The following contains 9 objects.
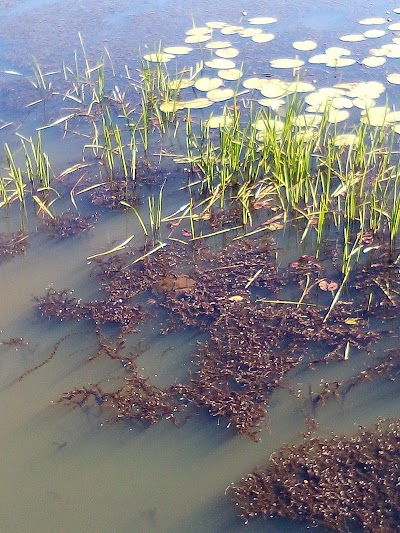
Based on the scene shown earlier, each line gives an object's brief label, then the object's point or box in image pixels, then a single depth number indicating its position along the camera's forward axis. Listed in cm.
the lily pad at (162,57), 485
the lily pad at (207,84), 445
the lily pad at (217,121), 396
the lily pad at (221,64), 469
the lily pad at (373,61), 452
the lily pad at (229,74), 454
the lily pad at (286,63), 457
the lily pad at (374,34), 488
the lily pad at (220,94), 428
